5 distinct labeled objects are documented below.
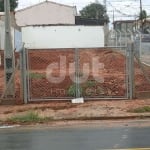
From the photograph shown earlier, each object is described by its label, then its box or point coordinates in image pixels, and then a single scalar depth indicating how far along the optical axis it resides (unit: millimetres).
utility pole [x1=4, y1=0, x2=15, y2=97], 16891
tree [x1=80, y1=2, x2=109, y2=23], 113719
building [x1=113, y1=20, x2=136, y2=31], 109950
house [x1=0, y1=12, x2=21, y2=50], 43281
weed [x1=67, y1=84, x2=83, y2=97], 17203
